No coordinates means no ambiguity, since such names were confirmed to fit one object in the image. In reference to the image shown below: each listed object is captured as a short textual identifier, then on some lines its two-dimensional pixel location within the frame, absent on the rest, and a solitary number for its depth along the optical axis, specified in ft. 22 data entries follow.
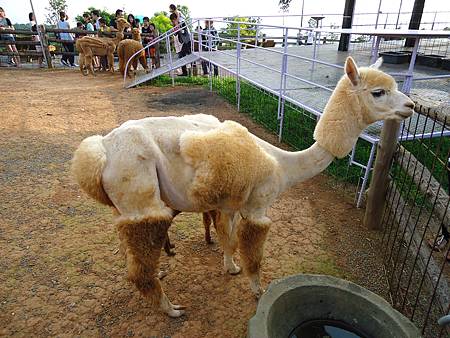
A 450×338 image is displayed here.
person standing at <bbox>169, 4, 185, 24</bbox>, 41.66
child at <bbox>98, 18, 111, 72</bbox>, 48.71
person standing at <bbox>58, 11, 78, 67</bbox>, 50.93
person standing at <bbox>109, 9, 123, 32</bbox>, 50.84
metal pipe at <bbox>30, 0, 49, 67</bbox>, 47.91
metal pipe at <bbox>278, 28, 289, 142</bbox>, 19.90
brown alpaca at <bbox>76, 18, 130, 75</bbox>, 43.70
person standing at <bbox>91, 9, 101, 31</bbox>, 52.29
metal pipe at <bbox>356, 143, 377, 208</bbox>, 13.71
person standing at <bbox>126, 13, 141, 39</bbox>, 52.56
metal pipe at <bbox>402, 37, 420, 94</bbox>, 11.87
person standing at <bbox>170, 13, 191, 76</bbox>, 41.24
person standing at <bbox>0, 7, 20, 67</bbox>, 47.90
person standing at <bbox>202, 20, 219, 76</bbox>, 34.52
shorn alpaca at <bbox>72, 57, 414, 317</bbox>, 8.03
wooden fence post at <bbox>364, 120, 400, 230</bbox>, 12.23
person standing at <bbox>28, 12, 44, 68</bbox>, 49.47
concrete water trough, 7.36
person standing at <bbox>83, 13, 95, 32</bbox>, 51.00
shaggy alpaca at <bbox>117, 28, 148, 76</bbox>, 42.83
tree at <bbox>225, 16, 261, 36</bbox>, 40.57
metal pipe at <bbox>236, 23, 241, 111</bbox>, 26.03
